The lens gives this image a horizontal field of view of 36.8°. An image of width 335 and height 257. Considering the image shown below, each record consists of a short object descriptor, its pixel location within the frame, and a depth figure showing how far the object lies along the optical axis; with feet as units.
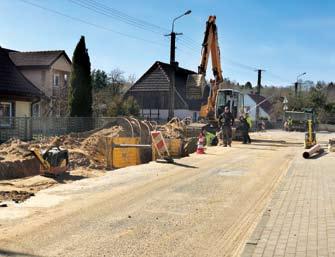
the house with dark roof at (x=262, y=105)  325.30
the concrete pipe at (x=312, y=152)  64.44
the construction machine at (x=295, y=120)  200.44
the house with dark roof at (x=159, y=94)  187.93
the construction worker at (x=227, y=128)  85.25
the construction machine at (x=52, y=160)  45.52
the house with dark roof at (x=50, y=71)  137.69
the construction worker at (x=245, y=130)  95.20
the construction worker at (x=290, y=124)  203.41
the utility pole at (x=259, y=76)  251.25
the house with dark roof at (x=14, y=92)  95.55
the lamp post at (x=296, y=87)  293.64
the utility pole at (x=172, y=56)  116.88
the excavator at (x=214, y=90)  100.17
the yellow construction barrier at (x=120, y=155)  62.75
